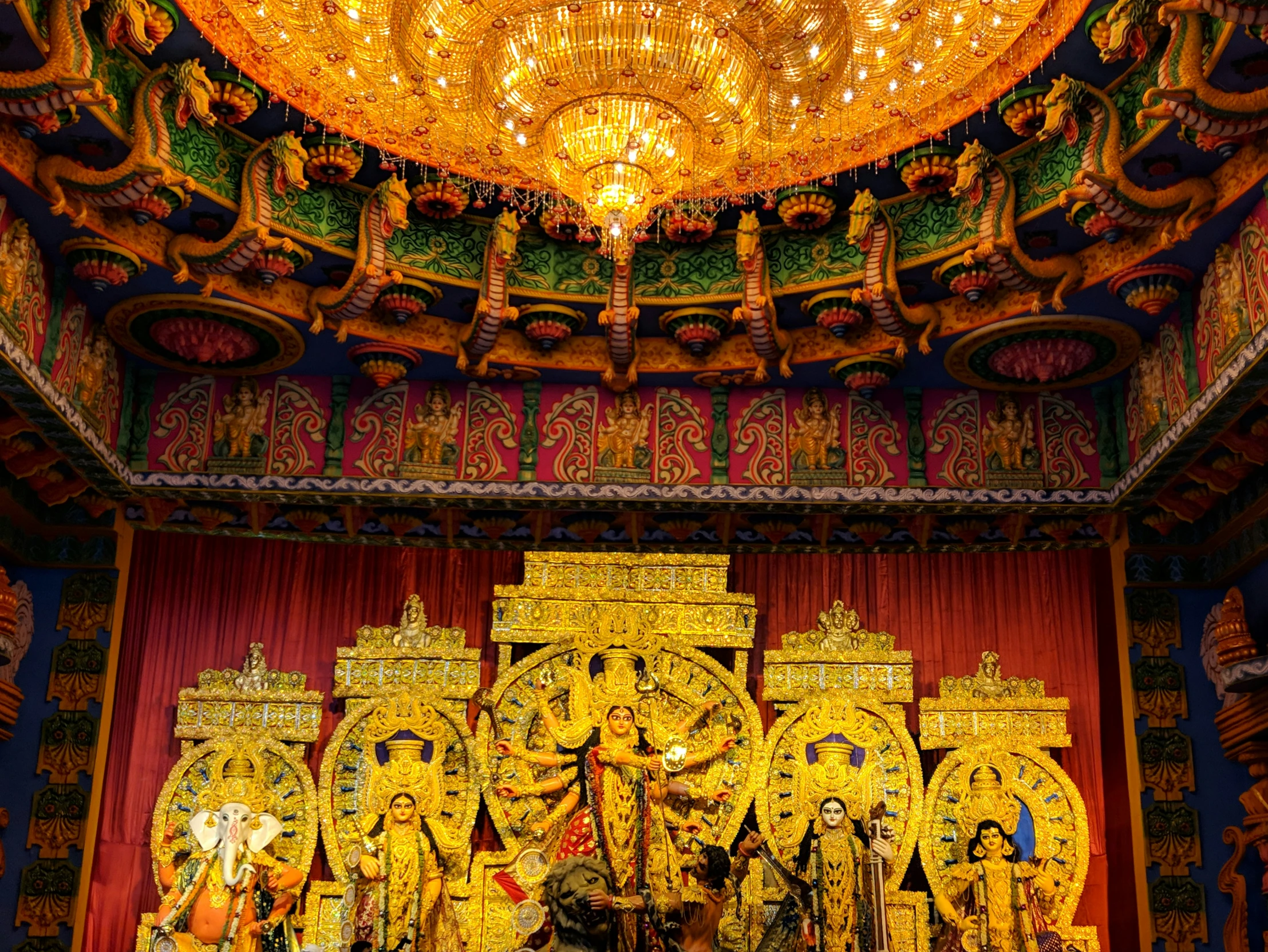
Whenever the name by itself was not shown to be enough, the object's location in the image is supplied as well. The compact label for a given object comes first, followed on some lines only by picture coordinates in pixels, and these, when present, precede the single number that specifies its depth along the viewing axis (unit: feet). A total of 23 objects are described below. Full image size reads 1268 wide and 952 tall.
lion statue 27.86
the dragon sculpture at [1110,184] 26.55
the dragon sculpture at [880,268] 30.76
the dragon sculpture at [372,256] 30.78
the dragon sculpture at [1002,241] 29.22
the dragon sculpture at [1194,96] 23.35
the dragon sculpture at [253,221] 29.45
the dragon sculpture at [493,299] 31.86
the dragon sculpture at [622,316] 33.14
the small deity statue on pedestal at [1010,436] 34.88
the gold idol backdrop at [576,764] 32.78
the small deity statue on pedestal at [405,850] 31.94
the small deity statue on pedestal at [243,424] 34.76
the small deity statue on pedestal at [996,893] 31.99
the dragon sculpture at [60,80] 23.61
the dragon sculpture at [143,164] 26.71
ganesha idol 31.48
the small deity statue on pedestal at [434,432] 35.22
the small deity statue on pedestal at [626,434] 35.50
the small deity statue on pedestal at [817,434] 35.37
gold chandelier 21.84
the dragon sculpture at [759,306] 31.63
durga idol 33.04
